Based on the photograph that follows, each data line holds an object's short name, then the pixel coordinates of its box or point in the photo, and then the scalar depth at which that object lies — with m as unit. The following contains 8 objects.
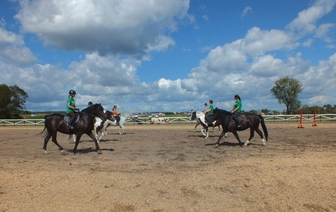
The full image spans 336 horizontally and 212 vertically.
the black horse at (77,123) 12.32
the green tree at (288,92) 60.84
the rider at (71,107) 12.22
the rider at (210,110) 18.11
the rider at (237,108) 13.89
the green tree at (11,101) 55.60
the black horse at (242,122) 13.89
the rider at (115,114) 21.48
